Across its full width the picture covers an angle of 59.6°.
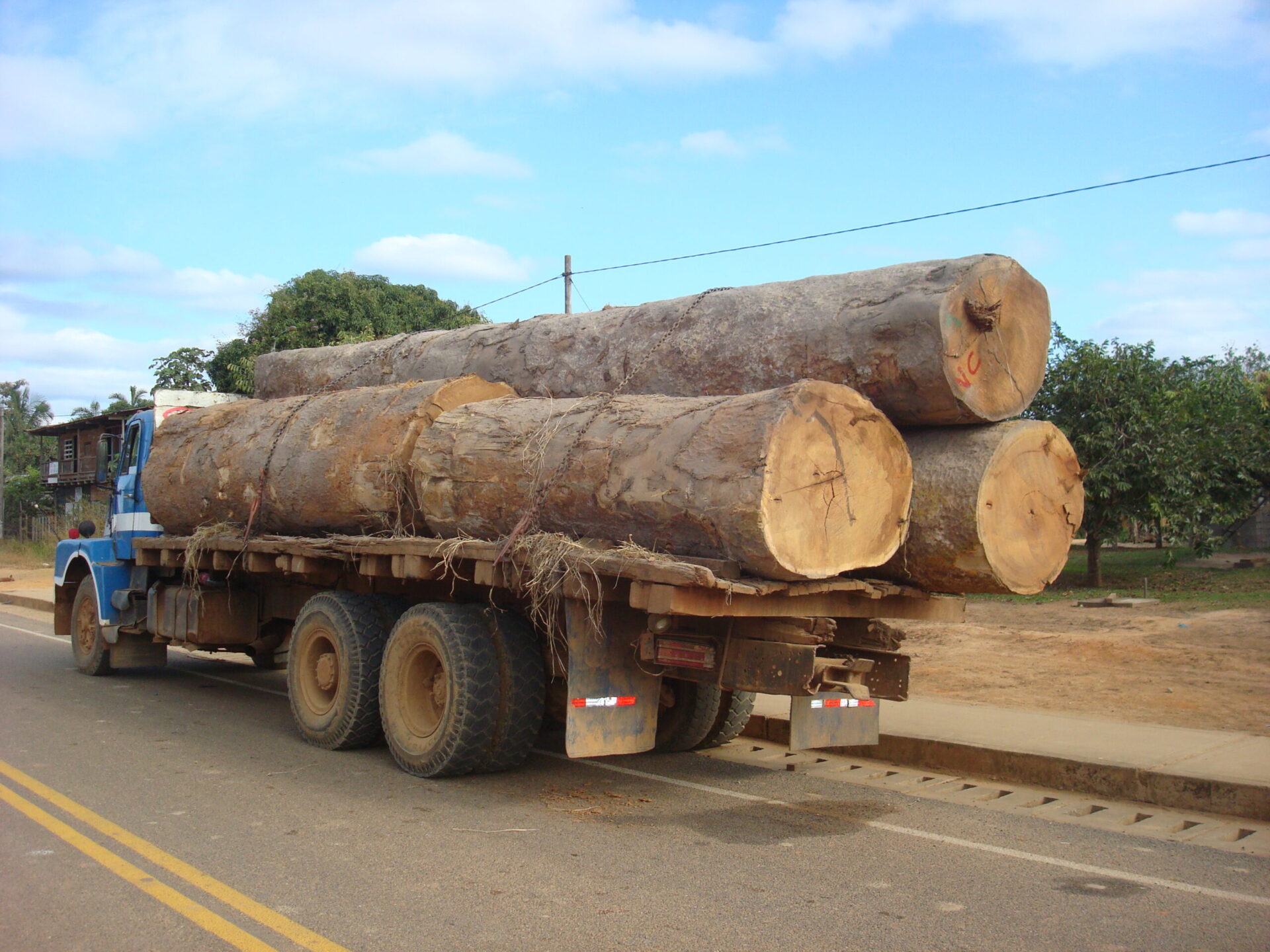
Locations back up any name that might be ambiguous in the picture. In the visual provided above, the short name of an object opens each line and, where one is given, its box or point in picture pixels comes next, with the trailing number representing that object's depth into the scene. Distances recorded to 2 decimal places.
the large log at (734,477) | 5.35
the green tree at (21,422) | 60.22
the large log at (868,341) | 5.98
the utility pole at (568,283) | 22.50
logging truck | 5.83
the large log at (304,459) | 7.79
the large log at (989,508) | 5.95
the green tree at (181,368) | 27.59
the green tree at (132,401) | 44.22
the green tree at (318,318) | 21.53
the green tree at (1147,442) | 20.27
